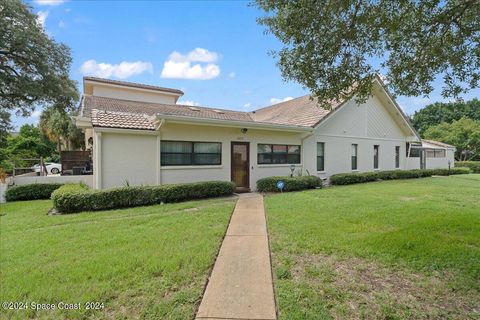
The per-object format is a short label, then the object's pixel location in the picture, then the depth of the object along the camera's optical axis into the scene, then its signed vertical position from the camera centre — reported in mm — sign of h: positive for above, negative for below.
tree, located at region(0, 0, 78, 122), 13336 +5327
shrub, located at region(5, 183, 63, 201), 10883 -1334
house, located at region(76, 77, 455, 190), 10023 +931
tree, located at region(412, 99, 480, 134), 46938 +8020
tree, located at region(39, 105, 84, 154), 29438 +3222
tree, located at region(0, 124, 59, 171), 15011 +1067
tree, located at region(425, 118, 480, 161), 32031 +2541
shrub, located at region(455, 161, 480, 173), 28141 -785
